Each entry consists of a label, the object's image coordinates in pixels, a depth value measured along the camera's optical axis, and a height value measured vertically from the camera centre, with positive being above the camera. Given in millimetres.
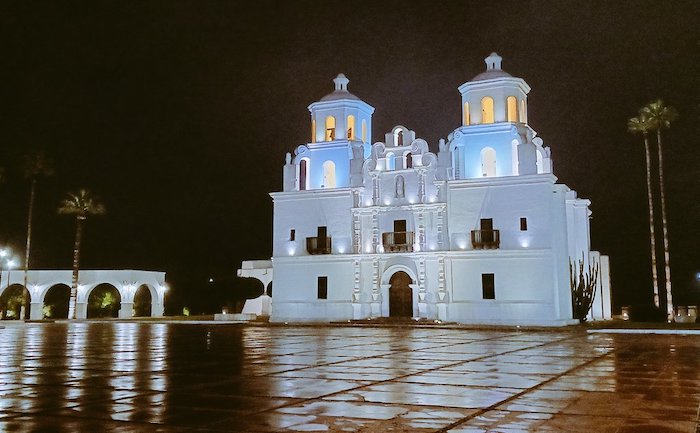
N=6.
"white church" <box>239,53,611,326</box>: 35312 +4454
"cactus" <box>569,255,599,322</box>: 37450 +406
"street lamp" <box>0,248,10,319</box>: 45150 +3203
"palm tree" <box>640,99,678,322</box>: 38219 +10670
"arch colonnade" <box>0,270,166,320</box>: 49312 +1365
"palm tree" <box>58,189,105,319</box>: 47862 +6901
